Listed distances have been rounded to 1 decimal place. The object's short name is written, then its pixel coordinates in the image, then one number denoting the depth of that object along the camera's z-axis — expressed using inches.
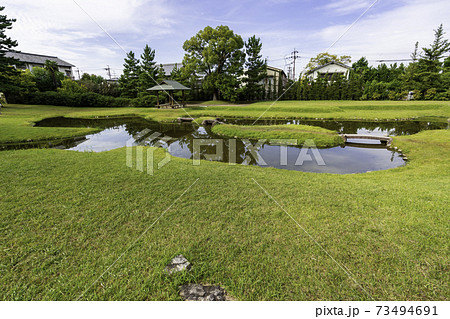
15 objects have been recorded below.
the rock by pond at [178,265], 103.9
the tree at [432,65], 1034.3
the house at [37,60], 1781.5
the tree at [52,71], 1247.3
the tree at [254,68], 1215.6
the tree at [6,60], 791.8
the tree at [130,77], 1218.0
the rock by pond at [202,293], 89.7
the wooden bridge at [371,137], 426.2
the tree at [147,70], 1110.2
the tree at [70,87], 1249.4
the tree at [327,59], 1589.6
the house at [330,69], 1465.3
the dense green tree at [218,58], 1090.1
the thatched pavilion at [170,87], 938.5
